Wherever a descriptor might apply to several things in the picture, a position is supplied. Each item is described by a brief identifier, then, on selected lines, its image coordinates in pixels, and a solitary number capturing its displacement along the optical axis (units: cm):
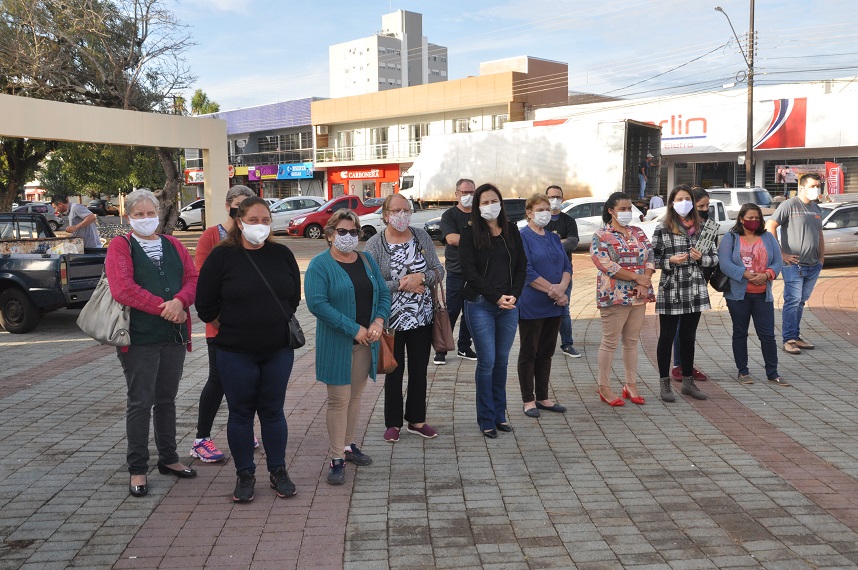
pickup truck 1018
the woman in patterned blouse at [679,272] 678
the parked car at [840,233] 1675
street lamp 2806
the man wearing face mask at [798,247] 852
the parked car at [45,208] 3327
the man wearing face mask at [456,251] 752
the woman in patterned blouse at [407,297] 548
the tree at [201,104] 6506
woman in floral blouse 642
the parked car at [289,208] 2967
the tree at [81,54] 2194
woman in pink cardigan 458
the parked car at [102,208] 4261
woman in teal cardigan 479
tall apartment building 9675
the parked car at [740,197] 2188
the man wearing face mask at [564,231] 866
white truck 2341
